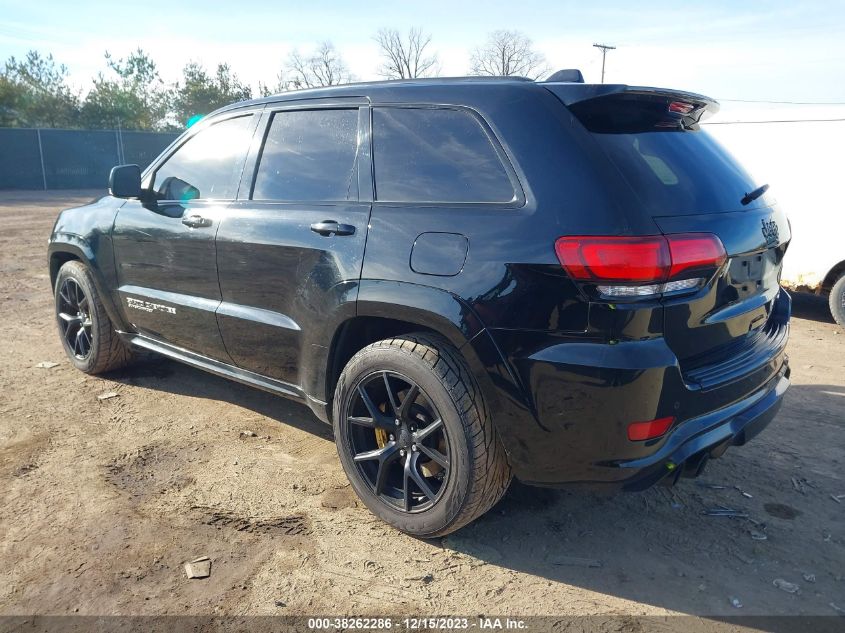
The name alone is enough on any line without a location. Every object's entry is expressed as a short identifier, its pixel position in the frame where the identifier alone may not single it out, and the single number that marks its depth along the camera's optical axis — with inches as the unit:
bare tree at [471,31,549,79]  2133.4
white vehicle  245.1
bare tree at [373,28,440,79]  2310.0
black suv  91.1
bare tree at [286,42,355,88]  2034.4
